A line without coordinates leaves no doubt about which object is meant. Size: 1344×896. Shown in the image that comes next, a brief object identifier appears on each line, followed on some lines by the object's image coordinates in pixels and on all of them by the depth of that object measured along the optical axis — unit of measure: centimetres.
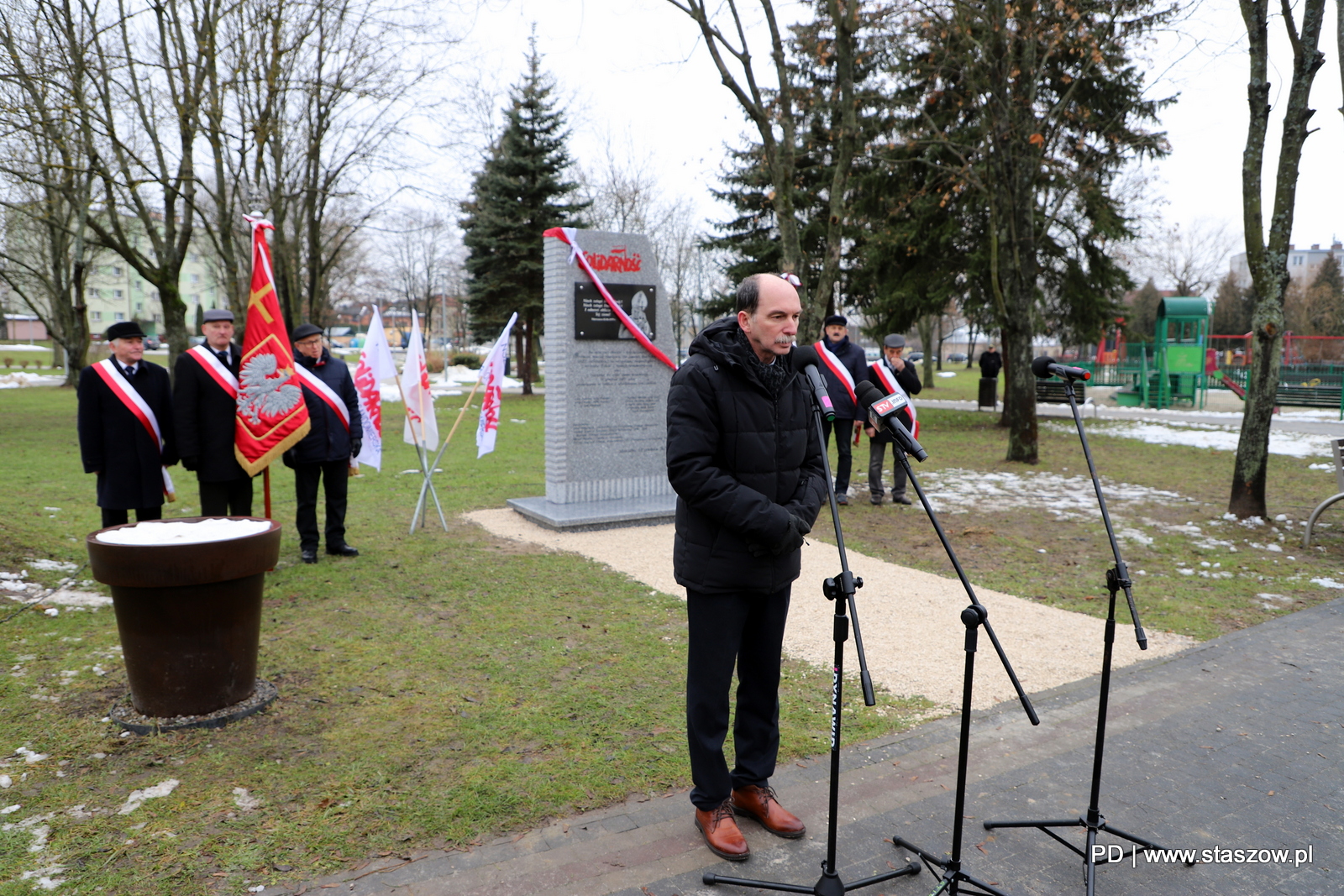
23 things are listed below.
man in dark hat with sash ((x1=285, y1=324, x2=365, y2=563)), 745
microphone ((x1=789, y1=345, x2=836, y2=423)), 284
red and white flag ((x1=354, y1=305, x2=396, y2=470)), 872
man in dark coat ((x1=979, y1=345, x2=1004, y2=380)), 2509
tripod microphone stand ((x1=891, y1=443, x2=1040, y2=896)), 260
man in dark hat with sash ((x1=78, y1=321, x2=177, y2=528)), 616
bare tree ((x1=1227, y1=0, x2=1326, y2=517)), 862
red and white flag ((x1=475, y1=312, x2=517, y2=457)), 946
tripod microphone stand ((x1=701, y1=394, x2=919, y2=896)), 260
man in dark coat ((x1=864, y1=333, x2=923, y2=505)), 995
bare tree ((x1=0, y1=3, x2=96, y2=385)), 1149
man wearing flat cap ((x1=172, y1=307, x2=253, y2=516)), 638
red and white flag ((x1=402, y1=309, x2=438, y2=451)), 892
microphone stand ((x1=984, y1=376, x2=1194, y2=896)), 296
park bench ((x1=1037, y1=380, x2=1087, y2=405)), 2664
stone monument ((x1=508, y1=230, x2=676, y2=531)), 945
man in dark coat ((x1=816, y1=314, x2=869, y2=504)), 971
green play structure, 2397
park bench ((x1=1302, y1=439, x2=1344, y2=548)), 779
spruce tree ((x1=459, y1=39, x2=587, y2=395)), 2789
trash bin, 2548
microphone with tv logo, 276
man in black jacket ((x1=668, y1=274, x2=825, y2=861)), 307
